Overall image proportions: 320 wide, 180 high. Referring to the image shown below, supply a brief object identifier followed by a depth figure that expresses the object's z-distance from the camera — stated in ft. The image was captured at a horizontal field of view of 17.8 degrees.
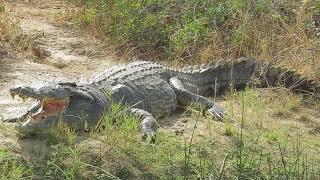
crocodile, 27.63
